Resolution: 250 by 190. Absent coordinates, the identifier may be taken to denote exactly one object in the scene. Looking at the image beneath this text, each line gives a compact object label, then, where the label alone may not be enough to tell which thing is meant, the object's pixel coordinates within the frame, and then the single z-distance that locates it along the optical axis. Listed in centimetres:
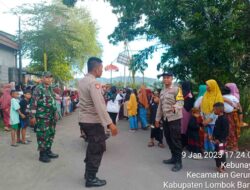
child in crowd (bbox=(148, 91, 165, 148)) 524
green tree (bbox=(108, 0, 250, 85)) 548
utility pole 1268
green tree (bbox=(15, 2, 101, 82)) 1486
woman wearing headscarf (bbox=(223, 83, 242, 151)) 442
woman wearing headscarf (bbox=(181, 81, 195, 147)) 469
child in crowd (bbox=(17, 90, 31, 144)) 531
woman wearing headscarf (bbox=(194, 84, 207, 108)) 450
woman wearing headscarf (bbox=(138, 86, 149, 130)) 706
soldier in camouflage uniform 426
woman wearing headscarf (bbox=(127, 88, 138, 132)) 720
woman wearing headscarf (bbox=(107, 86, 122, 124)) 665
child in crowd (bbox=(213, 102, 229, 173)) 368
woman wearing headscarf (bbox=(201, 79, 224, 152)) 417
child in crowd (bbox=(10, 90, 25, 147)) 512
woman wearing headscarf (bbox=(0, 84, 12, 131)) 644
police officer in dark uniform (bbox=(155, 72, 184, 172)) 387
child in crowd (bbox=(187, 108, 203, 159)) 451
